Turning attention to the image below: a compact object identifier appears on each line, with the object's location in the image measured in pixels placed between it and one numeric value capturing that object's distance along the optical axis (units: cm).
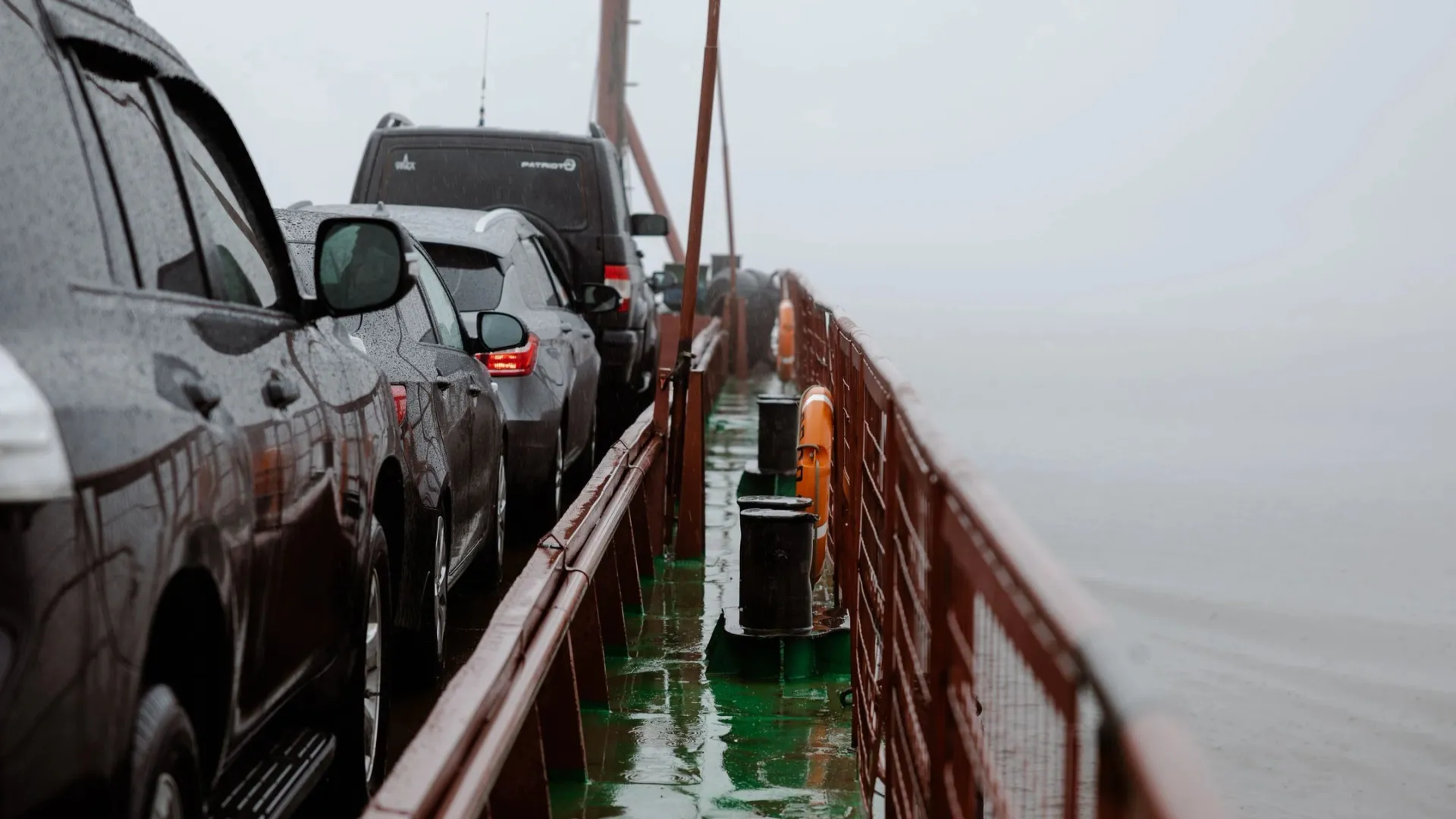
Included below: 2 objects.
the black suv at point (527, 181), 1420
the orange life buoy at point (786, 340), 2519
